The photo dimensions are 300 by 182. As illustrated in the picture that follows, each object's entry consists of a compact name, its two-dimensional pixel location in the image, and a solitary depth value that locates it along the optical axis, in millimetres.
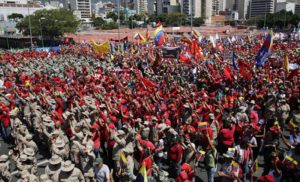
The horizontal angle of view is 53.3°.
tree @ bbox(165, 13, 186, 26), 117938
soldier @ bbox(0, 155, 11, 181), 5555
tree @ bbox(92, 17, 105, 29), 109838
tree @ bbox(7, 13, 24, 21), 110975
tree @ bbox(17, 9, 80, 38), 47000
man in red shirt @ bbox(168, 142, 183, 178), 6363
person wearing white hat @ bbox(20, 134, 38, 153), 6875
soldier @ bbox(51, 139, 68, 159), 6199
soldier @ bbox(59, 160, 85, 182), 5109
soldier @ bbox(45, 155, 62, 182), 5348
